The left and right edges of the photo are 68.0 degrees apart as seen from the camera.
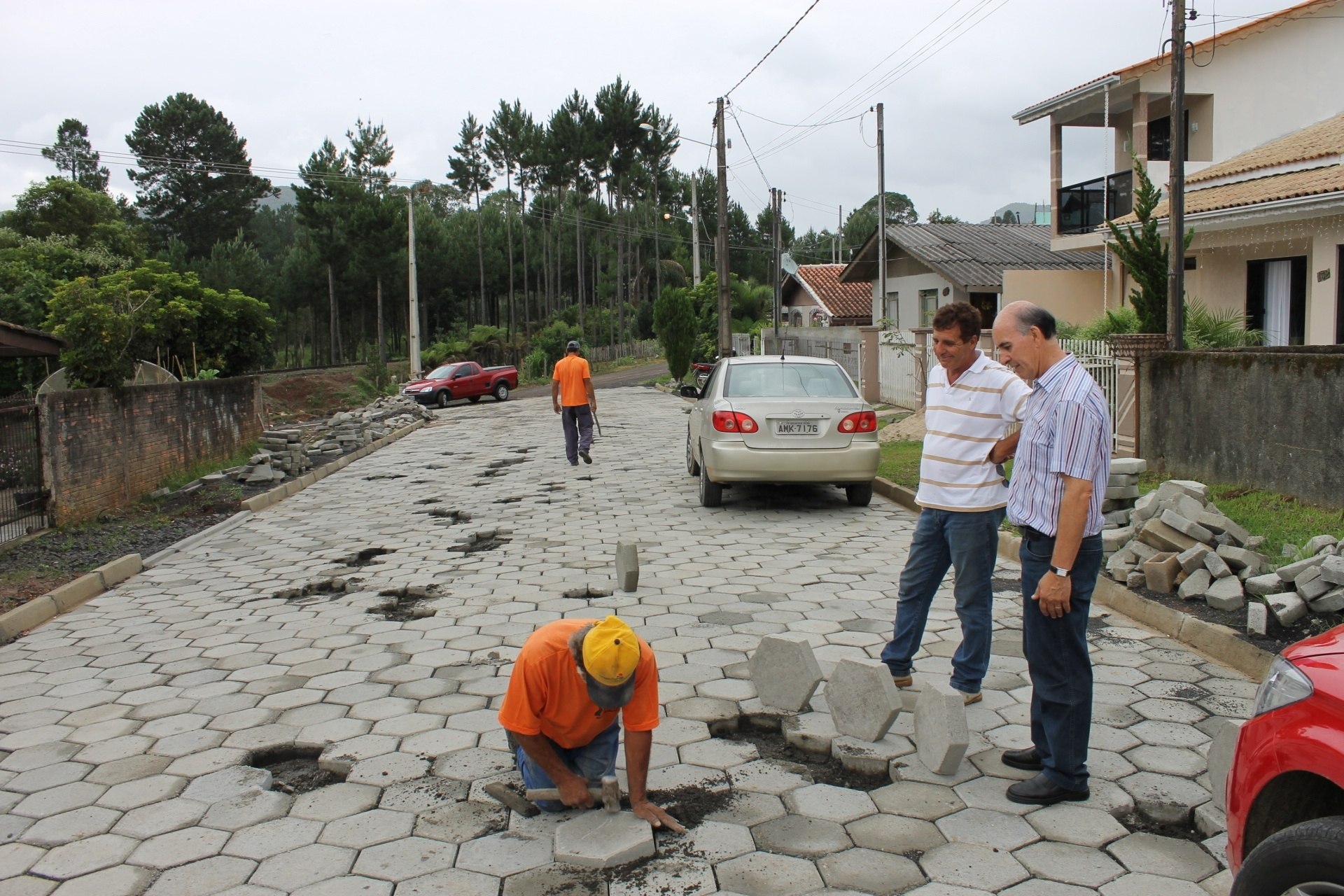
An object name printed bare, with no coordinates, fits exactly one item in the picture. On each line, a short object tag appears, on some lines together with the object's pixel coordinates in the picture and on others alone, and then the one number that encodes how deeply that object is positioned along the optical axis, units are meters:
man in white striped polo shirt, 4.54
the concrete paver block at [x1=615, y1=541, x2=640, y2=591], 7.05
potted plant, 12.79
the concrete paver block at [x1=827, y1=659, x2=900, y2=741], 4.24
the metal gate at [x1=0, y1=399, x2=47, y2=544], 9.45
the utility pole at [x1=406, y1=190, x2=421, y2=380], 36.88
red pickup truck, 32.38
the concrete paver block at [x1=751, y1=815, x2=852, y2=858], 3.45
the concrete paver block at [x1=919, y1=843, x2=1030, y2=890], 3.23
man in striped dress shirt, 3.53
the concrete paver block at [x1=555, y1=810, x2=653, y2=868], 3.32
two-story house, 14.99
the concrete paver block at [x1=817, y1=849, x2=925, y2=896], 3.21
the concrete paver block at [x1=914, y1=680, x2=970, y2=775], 3.90
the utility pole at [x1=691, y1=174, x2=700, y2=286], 41.59
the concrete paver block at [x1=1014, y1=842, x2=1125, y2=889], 3.24
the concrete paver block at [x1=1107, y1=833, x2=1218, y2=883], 3.26
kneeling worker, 3.21
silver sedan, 9.79
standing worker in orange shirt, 13.87
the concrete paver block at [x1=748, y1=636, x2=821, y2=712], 4.66
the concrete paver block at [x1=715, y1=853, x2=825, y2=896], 3.19
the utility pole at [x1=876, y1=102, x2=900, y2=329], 29.14
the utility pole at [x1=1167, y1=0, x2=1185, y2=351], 11.69
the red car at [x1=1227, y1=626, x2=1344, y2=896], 2.31
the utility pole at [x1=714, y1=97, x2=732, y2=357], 26.66
